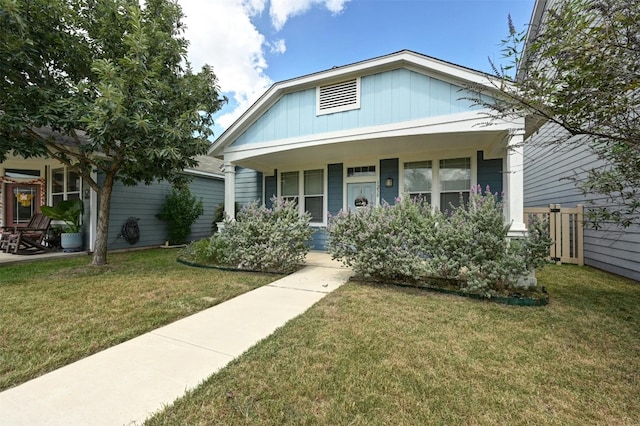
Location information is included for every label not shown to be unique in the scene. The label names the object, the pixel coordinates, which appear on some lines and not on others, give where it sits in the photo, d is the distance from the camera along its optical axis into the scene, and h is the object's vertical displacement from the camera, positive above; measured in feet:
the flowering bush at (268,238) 18.71 -1.60
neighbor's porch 29.09 +2.74
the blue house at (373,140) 17.57 +5.30
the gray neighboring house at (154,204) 29.68 +1.09
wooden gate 22.40 -1.32
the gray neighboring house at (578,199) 18.12 +1.64
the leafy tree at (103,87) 15.57 +7.76
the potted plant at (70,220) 26.17 -0.66
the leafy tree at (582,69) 7.47 +4.22
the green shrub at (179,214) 33.73 -0.05
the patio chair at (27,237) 25.08 -2.16
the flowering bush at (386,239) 14.98 -1.31
